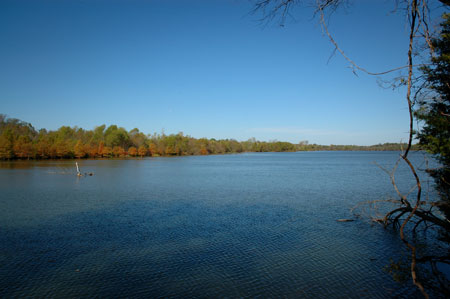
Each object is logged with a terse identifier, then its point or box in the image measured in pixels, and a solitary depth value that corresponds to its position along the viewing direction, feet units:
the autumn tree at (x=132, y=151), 317.22
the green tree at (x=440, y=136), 20.86
